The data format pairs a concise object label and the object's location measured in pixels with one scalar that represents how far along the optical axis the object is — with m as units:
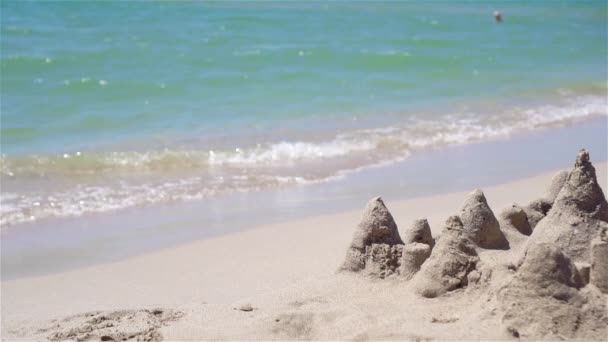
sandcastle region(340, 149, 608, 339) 4.36
